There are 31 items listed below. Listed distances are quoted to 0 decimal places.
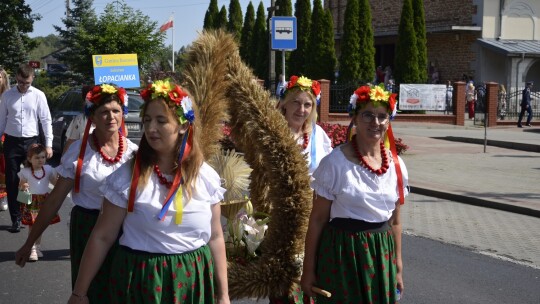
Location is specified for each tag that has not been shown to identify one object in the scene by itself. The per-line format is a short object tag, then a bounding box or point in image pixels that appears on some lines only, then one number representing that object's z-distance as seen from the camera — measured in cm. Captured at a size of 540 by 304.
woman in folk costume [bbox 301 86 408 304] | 387
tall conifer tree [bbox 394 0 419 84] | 3092
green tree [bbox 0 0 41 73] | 3969
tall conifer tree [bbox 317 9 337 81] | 3397
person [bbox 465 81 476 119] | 3020
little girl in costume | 790
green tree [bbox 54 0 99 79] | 2850
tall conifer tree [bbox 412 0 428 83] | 3147
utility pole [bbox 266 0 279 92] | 2023
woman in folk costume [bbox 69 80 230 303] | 336
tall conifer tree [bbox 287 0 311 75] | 3728
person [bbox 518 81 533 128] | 2823
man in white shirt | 880
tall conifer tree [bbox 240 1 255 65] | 4544
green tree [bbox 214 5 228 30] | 4969
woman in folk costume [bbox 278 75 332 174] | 528
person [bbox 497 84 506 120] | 3017
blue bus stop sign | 1647
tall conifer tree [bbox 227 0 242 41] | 5000
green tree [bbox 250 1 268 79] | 4081
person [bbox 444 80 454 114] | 2991
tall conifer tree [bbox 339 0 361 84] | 3175
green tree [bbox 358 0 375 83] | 3206
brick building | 3419
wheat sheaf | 416
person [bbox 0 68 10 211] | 950
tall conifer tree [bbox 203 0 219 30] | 5140
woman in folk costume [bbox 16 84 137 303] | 455
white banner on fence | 2942
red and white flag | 3973
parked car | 1438
